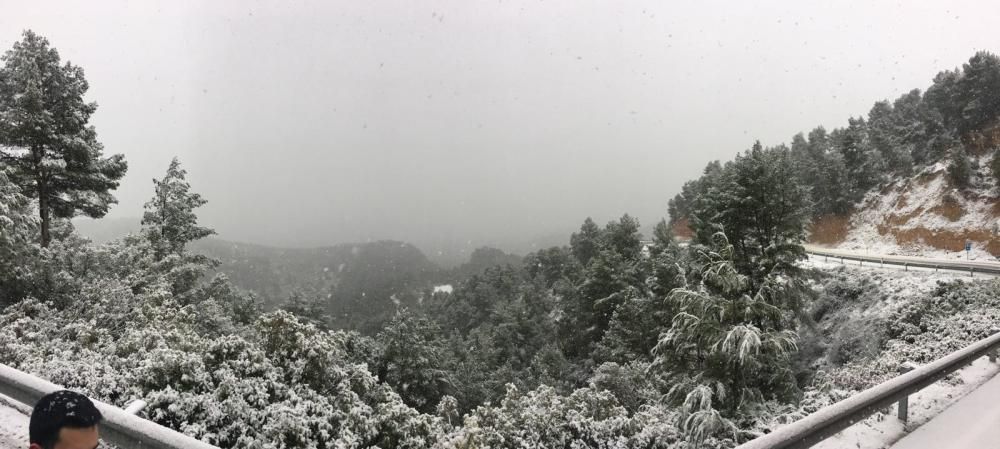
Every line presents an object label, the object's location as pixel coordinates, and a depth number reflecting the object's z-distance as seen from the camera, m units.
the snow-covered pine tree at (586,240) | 67.41
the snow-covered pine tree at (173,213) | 28.19
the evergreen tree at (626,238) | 44.72
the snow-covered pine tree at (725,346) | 11.73
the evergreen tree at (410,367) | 30.20
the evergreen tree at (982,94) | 46.50
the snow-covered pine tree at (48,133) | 18.62
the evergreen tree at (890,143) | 50.59
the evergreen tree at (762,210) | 21.34
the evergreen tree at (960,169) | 39.22
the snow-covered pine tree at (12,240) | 14.72
